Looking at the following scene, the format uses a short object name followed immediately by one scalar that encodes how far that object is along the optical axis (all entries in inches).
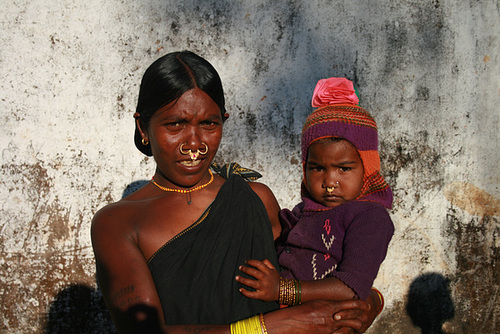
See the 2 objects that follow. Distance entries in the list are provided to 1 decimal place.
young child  75.7
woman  74.5
